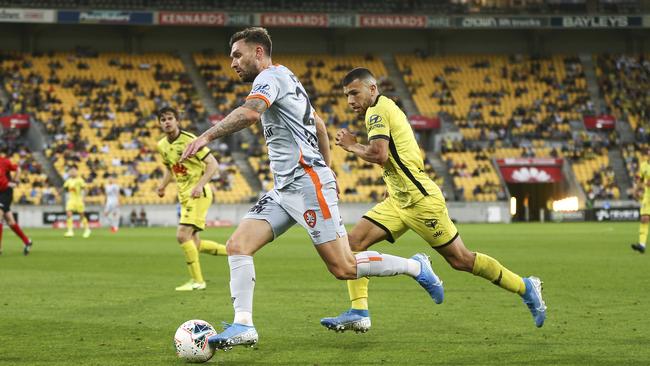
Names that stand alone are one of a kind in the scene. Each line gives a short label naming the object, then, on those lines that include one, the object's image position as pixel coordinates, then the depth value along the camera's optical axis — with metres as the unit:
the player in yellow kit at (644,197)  21.42
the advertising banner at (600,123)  58.31
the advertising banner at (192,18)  56.44
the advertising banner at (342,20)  58.12
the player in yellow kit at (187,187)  13.59
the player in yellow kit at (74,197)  33.88
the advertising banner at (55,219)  45.66
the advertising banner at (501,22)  59.69
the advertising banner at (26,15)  53.94
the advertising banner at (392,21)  58.97
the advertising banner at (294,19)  57.56
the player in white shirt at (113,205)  39.91
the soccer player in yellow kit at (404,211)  8.64
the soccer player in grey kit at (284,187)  7.29
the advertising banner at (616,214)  51.78
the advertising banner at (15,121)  51.06
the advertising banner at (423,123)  57.00
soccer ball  7.06
